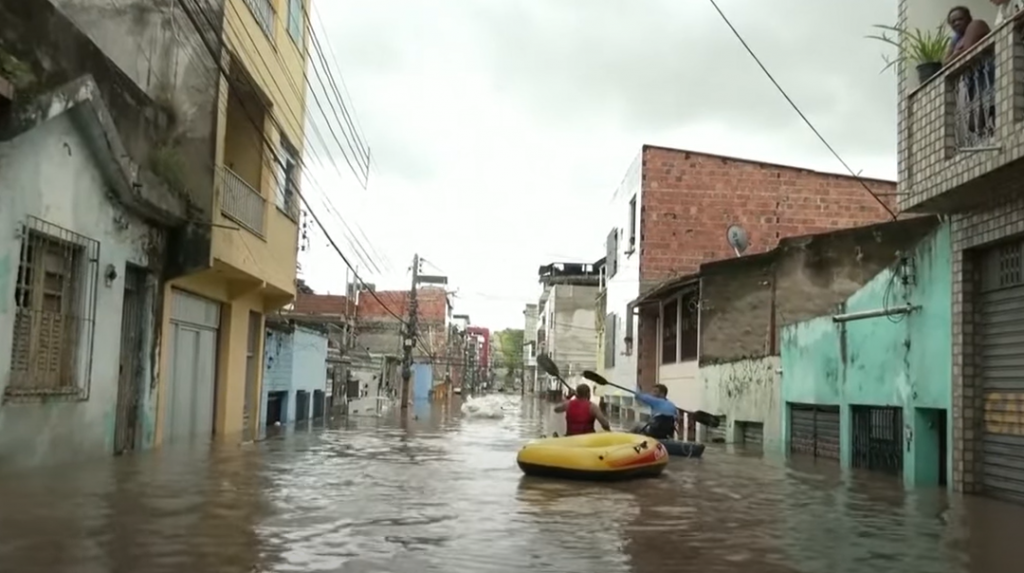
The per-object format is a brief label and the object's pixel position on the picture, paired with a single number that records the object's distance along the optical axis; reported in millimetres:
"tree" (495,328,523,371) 132850
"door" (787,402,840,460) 17844
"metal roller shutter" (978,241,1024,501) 11336
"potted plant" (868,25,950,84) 12695
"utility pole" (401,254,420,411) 49781
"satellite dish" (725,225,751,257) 31266
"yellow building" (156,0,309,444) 18281
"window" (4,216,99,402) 11883
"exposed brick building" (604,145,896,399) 32906
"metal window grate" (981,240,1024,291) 11445
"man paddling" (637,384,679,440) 18484
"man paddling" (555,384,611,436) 16812
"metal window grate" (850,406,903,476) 15000
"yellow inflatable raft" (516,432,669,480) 13539
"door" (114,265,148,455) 15711
